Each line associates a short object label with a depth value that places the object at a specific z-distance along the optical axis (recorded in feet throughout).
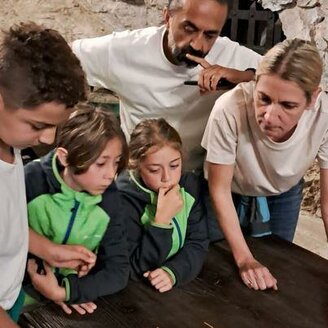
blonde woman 4.53
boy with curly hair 3.14
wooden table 4.07
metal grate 10.14
